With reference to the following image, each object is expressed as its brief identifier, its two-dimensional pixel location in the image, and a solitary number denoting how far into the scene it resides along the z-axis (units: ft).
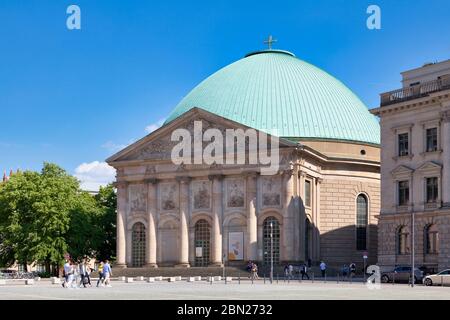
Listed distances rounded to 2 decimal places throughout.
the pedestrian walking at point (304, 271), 223.30
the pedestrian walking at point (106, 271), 166.09
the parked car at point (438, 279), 169.48
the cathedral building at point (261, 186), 258.37
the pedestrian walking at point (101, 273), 172.52
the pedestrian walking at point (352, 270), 229.78
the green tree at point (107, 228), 309.42
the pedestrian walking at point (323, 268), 234.79
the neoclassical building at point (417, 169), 198.90
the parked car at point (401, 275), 186.19
